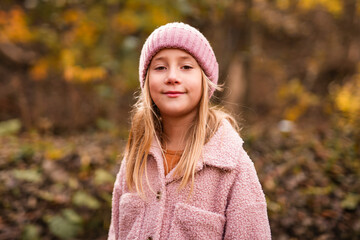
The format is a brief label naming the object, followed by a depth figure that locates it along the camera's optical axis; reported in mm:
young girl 1648
